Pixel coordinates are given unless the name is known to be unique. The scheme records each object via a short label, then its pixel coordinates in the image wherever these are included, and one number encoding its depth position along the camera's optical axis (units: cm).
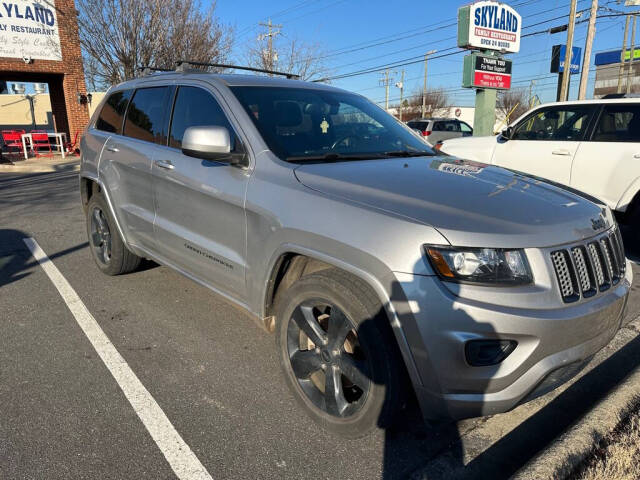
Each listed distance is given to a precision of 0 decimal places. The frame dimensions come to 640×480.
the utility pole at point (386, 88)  7631
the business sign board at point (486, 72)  1506
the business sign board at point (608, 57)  5119
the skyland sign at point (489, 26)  1473
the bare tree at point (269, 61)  2967
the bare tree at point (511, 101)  6325
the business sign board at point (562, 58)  1894
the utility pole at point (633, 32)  3750
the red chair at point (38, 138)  2008
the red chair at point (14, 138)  2136
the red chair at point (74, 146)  2000
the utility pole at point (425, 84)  5746
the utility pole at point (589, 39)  1755
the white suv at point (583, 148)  571
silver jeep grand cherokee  200
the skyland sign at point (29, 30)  1770
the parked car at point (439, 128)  2103
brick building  1784
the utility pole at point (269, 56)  2981
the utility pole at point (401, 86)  6850
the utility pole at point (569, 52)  1836
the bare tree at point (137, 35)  1803
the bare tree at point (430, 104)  7288
